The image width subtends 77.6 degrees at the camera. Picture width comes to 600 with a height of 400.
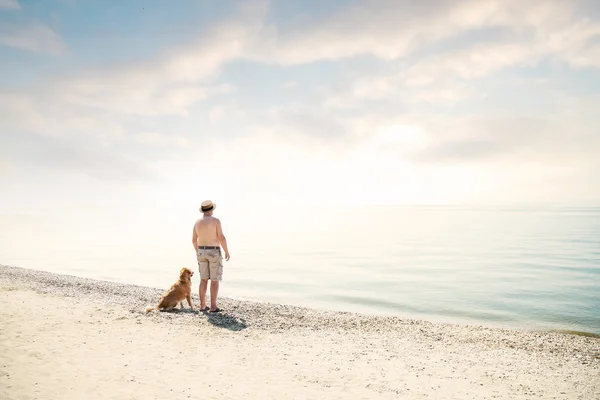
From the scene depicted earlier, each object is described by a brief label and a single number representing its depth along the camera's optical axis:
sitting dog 10.62
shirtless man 9.99
